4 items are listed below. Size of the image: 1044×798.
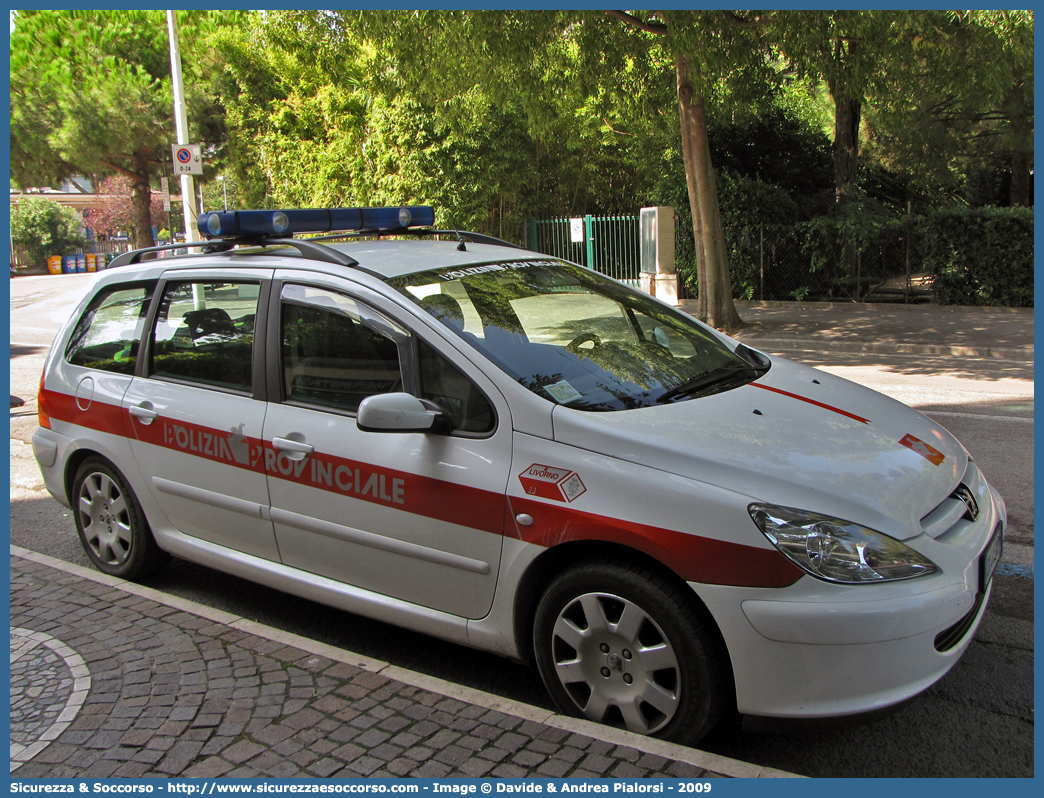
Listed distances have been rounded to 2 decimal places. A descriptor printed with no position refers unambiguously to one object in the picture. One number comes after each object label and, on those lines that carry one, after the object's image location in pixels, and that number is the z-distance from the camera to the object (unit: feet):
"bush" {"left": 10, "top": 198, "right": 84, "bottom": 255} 160.97
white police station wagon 8.58
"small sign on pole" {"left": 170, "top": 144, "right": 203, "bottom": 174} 51.42
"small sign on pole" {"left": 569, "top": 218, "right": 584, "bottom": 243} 69.10
